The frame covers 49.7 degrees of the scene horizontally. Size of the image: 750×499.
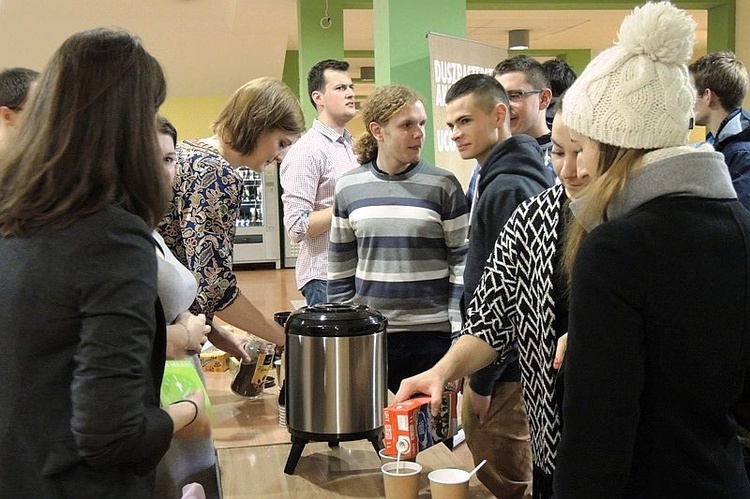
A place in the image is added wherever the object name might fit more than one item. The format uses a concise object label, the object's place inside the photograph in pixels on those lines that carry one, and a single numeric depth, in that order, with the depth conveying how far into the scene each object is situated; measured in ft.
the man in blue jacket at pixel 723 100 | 11.24
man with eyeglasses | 10.74
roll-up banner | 13.47
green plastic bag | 5.09
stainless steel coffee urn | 5.51
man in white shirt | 10.83
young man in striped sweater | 9.14
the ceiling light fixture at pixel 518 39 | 34.12
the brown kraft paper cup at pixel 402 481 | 4.83
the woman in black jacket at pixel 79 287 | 3.81
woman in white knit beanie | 3.74
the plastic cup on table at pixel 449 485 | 4.75
